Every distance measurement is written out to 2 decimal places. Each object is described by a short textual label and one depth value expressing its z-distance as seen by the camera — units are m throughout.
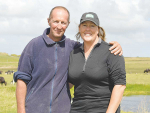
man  3.79
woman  3.47
